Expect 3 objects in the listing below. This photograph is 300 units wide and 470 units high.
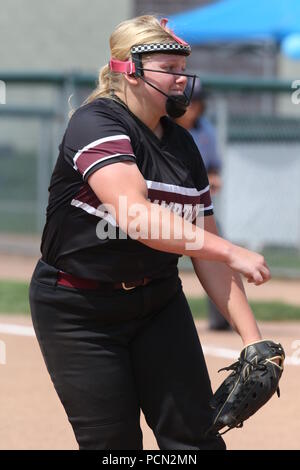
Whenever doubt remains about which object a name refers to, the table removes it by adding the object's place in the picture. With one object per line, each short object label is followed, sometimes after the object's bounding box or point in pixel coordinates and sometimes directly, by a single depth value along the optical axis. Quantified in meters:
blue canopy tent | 26.80
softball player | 6.57
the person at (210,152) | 14.80
